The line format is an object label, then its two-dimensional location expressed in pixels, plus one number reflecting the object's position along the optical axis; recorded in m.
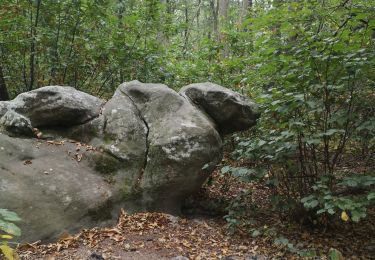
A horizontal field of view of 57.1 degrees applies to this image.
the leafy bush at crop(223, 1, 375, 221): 4.22
